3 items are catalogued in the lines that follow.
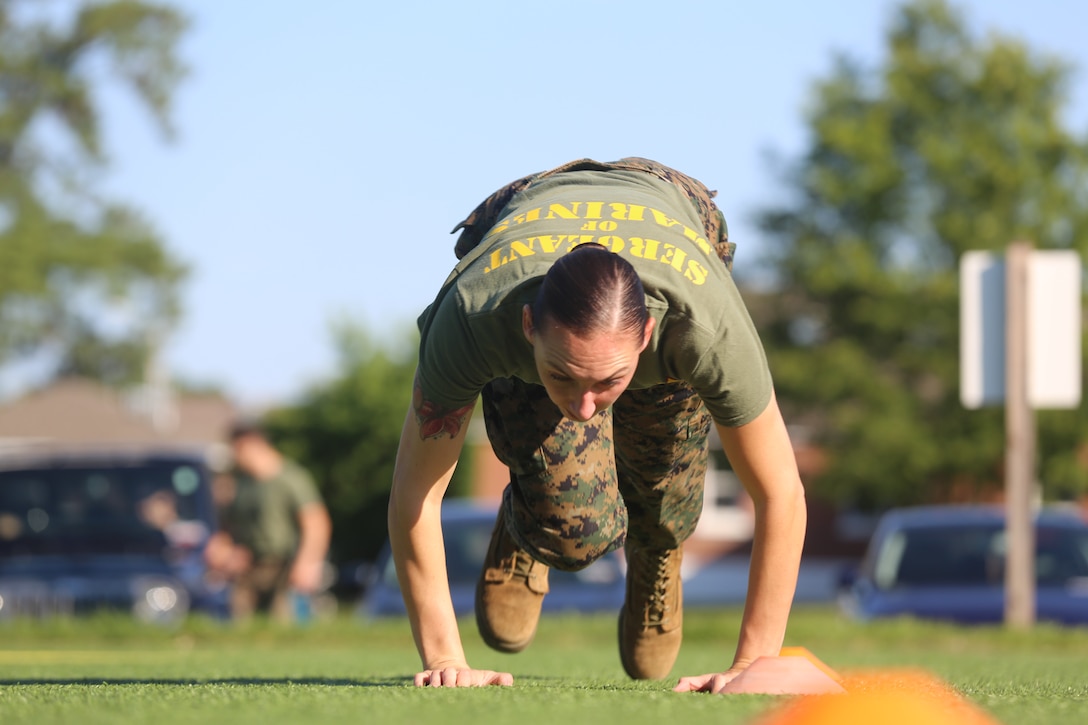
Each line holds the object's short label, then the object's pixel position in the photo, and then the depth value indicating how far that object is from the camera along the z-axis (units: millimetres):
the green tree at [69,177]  41844
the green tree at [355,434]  33125
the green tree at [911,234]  36938
